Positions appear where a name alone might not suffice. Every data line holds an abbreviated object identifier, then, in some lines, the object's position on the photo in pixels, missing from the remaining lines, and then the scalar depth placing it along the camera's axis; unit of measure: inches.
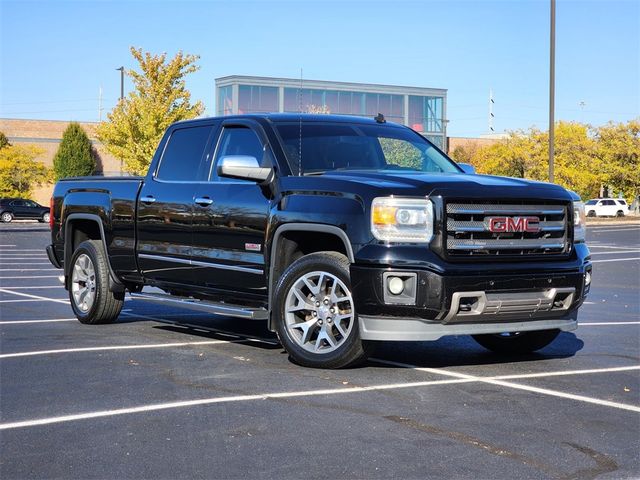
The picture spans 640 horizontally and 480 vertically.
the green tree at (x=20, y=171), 2506.2
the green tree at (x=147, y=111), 1822.1
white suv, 2800.2
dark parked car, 2215.8
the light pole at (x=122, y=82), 2053.8
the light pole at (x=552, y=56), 1231.7
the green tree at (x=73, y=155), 2632.9
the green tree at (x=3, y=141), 2598.4
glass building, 2984.7
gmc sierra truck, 276.2
